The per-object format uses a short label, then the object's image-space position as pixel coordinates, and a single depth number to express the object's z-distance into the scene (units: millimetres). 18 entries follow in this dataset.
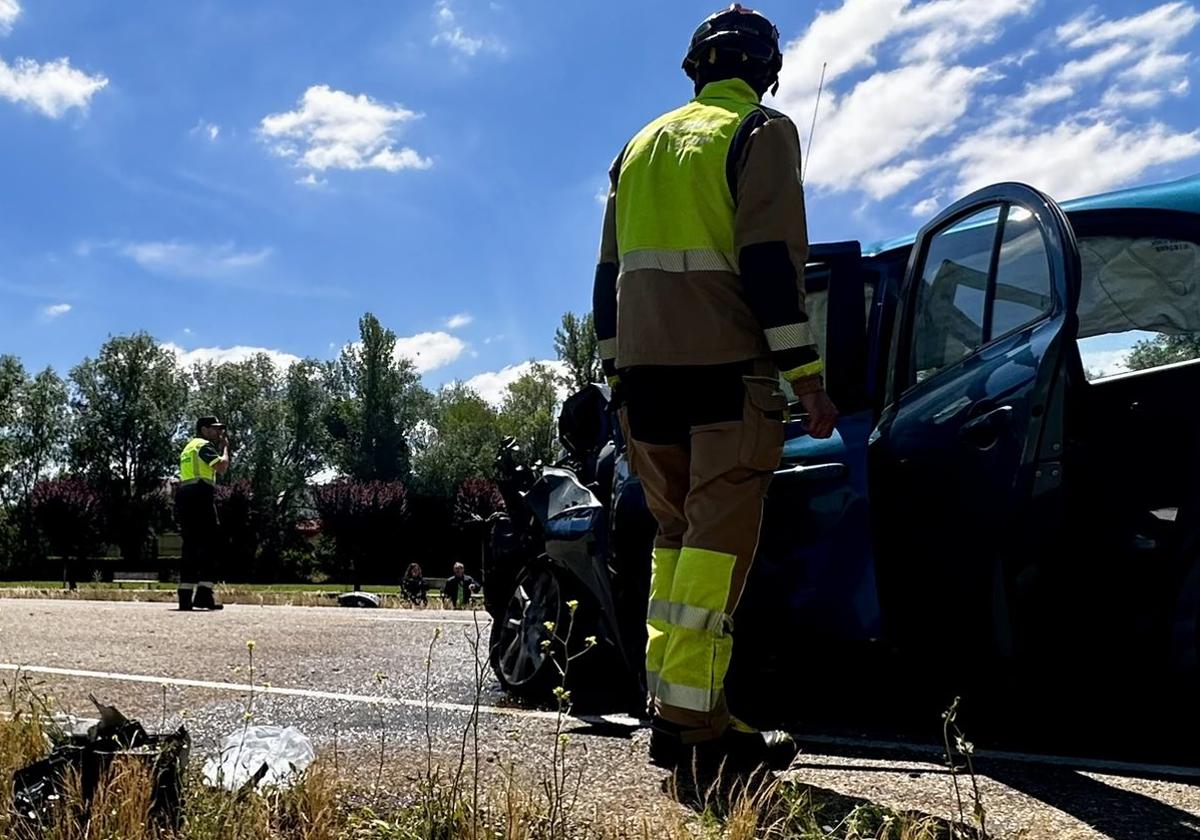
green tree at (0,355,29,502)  63709
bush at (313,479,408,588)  56156
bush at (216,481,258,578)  60219
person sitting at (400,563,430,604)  21125
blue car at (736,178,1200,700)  3141
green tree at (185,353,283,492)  74875
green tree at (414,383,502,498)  71500
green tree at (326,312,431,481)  74062
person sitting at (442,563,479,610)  22531
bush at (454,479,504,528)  59588
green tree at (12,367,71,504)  74062
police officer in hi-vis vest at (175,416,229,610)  10633
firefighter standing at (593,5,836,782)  2863
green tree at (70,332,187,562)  66375
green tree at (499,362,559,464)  74688
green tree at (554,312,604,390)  64625
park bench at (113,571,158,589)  44475
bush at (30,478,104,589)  52969
